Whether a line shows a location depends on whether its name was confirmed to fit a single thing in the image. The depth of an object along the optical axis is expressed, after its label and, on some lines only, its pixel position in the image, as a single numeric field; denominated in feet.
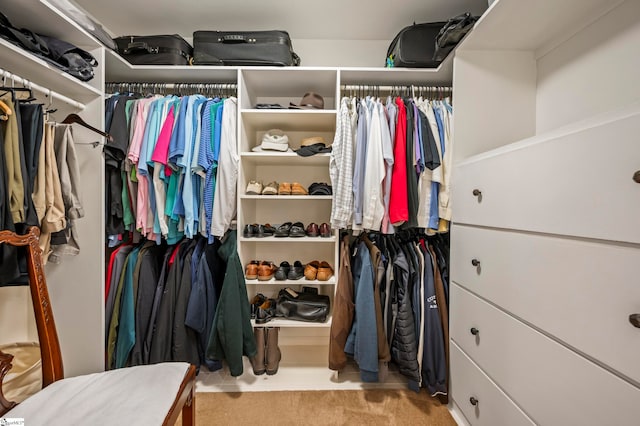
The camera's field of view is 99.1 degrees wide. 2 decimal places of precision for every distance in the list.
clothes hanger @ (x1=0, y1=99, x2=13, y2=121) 3.16
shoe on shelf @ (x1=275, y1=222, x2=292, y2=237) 5.72
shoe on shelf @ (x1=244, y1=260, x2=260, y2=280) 5.68
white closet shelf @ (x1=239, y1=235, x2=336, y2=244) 5.53
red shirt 4.94
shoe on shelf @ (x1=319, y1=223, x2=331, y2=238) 5.74
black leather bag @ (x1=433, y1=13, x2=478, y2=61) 4.47
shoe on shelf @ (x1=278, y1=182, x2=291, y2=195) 5.77
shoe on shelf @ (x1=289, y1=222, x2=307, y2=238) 5.73
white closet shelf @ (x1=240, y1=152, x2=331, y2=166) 5.54
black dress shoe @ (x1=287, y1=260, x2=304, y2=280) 5.76
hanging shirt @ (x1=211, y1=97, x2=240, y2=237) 5.20
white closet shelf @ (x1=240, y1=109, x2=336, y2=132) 5.49
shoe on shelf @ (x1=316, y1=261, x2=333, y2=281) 5.61
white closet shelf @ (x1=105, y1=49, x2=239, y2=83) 5.41
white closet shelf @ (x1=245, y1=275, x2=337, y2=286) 5.54
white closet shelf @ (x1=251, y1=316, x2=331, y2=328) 5.52
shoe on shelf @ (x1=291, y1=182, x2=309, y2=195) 5.78
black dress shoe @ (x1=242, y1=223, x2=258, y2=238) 5.67
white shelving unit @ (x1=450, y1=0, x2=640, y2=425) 2.27
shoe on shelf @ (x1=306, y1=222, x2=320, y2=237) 5.80
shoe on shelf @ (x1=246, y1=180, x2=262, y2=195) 5.61
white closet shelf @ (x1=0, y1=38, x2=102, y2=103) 3.54
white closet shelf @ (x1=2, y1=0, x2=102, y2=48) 3.68
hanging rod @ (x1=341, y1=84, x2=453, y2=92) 5.79
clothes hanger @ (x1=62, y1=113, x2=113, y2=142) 4.08
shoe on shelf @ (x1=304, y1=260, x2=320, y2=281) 5.68
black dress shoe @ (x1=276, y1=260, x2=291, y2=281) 5.68
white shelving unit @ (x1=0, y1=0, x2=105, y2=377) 4.72
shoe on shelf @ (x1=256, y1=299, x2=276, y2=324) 5.54
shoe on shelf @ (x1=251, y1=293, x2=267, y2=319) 5.69
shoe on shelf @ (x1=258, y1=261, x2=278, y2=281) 5.70
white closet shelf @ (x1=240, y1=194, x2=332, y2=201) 5.55
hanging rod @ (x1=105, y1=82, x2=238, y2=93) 5.87
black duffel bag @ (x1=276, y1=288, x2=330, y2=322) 5.63
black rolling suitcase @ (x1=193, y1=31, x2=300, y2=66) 5.43
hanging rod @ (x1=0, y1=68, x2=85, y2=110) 3.43
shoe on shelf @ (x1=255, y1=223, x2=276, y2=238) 5.73
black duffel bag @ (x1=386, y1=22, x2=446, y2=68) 5.39
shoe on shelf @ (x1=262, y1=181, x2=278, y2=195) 5.63
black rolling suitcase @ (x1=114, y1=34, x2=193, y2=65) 5.48
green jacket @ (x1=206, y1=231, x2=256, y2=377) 4.95
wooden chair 2.75
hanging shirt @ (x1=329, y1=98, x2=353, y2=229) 5.08
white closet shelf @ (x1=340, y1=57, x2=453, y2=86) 5.42
